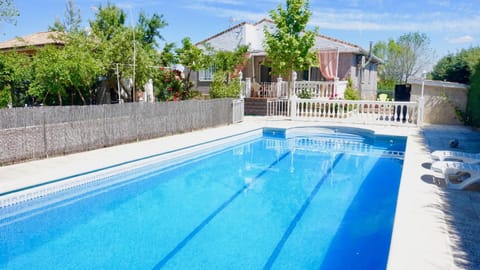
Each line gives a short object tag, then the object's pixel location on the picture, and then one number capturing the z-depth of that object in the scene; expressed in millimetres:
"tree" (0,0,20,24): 10594
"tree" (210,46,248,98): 17938
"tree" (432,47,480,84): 23003
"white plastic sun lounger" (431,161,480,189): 6504
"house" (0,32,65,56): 17609
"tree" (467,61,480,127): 13883
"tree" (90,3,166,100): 14838
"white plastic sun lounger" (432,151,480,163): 7965
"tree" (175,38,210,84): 19656
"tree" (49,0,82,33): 18219
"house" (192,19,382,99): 21859
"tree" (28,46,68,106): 12133
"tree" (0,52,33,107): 13789
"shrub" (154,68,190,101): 19641
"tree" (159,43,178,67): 20594
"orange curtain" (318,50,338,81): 20672
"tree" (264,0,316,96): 18516
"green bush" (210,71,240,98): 17859
